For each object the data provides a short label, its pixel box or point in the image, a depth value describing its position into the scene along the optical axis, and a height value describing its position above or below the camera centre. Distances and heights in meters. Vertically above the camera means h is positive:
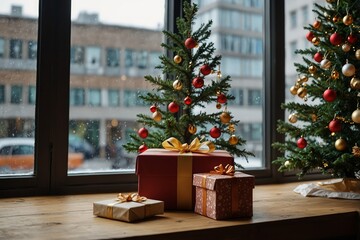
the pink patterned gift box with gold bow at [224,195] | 1.43 -0.22
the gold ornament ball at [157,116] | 1.83 +0.07
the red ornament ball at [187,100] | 1.85 +0.14
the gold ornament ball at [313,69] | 2.05 +0.32
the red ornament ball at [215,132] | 1.87 +0.00
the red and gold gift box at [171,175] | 1.56 -0.16
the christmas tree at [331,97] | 1.91 +0.17
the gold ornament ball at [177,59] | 1.86 +0.33
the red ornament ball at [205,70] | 1.85 +0.28
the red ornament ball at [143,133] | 1.85 -0.01
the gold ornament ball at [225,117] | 1.88 +0.07
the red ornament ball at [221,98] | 1.88 +0.16
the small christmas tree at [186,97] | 1.86 +0.16
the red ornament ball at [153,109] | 1.88 +0.10
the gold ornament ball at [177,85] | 1.84 +0.21
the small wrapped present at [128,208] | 1.38 -0.26
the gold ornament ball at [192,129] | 1.86 +0.01
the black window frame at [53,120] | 1.85 +0.05
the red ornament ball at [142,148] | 1.78 -0.07
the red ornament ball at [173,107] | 1.83 +0.11
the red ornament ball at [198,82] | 1.82 +0.22
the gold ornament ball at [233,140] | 1.91 -0.03
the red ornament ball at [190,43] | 1.82 +0.39
